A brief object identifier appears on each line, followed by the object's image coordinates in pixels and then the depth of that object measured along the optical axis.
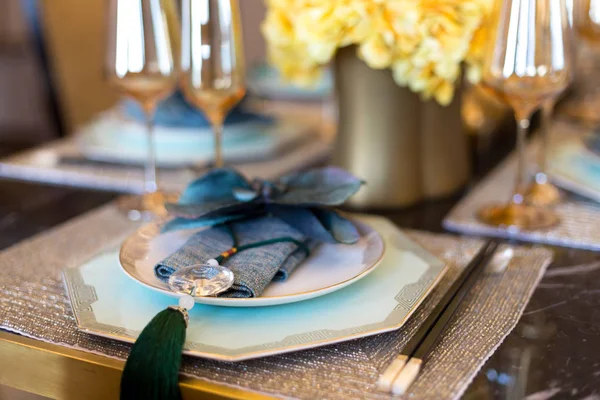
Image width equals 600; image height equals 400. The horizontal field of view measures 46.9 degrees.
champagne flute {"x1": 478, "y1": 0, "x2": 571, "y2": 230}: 0.72
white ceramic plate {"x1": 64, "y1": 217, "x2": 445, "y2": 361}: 0.51
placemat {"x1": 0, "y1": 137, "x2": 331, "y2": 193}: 0.98
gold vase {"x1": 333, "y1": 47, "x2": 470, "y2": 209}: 0.87
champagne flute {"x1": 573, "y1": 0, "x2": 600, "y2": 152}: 1.00
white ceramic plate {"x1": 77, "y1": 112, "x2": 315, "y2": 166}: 1.03
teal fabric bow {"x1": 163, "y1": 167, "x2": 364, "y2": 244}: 0.64
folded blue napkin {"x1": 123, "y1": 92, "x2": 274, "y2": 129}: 1.06
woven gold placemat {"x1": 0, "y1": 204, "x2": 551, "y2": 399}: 0.48
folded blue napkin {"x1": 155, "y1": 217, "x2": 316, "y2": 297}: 0.54
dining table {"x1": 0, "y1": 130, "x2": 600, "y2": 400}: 0.48
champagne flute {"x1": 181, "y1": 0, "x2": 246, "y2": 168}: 0.76
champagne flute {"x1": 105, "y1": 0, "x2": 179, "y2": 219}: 0.82
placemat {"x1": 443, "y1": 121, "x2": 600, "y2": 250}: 0.76
